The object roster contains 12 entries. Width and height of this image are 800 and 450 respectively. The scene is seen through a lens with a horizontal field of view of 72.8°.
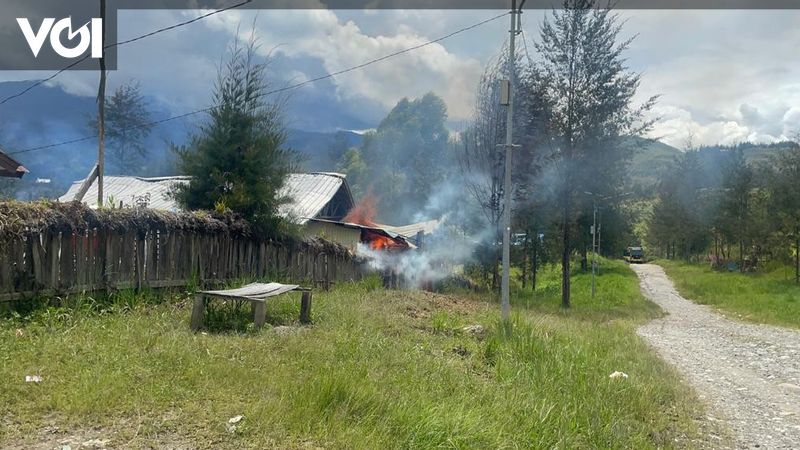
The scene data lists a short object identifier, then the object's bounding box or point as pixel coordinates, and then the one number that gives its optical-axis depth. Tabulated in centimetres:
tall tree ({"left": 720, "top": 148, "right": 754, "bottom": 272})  3416
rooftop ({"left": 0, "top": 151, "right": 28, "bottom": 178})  1062
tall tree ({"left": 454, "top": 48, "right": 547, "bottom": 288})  1950
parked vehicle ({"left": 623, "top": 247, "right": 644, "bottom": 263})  6428
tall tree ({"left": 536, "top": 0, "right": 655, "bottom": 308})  1897
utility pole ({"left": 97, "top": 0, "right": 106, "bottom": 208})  1199
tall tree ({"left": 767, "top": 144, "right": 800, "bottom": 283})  2514
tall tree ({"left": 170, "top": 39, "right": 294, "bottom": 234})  1103
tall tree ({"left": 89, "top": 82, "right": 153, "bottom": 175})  3903
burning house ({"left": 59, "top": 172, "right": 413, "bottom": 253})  2144
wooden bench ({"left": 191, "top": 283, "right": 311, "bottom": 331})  681
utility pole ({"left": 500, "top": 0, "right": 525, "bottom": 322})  937
